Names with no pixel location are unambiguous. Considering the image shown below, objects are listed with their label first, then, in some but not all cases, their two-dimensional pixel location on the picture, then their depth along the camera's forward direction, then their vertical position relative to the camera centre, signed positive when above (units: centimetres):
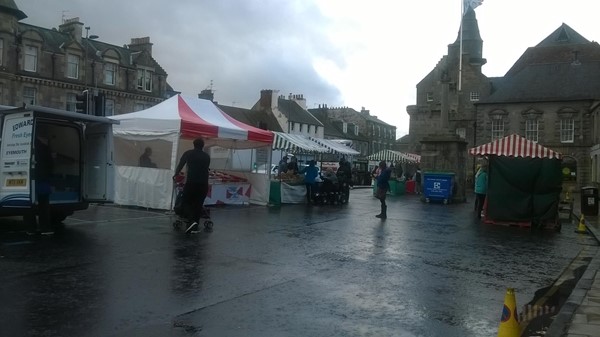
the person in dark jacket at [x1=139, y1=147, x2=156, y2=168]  1571 +32
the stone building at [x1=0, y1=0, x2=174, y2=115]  3866 +842
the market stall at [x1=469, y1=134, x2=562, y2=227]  1477 -21
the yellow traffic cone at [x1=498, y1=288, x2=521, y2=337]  472 -128
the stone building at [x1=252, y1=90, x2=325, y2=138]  6694 +802
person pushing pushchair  1039 -26
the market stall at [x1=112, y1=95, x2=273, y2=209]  1452 +84
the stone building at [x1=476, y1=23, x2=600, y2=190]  4534 +633
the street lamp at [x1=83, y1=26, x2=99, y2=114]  4366 +877
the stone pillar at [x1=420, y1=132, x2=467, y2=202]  2530 +104
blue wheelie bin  2355 -44
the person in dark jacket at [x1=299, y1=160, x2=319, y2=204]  1962 -25
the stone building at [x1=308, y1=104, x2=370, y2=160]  7969 +707
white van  970 +18
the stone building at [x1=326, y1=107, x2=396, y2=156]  8791 +866
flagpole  5390 +1101
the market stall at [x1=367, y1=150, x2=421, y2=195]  2895 +103
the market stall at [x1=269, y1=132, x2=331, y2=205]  1855 -27
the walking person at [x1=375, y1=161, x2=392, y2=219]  1586 -31
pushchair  1059 -103
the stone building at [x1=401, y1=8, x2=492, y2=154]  5591 +975
